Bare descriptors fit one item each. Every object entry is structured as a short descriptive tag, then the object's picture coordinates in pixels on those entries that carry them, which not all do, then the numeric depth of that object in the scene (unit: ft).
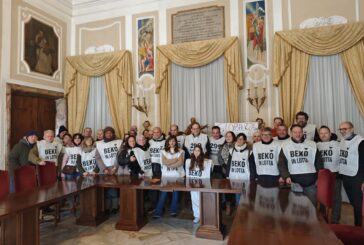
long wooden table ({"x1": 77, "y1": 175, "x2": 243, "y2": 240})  11.50
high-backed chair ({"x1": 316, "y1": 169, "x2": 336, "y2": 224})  8.77
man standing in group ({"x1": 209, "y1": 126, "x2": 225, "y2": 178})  16.15
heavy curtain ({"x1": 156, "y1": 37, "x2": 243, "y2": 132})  19.52
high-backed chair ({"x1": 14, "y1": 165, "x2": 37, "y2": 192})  12.23
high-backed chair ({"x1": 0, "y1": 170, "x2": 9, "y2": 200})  11.03
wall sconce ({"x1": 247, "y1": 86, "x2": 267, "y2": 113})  19.11
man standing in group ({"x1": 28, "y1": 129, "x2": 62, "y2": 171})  15.96
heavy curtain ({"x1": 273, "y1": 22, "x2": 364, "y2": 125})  17.07
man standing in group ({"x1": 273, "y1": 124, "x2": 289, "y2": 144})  13.56
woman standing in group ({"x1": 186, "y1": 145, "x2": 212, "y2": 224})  13.57
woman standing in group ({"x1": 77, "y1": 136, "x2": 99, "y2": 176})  15.78
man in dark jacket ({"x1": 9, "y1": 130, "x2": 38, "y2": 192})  15.38
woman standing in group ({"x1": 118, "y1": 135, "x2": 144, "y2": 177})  14.87
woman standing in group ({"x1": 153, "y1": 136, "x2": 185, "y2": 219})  14.19
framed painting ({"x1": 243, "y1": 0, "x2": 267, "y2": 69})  19.53
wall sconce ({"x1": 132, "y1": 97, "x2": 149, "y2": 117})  21.77
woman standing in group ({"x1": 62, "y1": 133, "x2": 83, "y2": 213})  15.80
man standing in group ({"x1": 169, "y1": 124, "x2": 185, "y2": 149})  17.70
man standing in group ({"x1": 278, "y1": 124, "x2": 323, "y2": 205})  11.56
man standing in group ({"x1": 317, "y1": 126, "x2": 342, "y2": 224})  12.57
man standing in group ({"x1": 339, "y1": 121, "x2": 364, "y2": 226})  11.54
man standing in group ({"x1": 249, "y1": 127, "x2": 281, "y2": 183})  12.61
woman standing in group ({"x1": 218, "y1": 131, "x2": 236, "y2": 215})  14.92
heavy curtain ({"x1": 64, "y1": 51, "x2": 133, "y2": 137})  22.27
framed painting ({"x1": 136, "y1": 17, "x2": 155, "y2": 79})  22.19
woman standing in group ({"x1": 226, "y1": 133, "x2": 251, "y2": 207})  13.44
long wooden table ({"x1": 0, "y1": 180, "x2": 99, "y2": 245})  8.81
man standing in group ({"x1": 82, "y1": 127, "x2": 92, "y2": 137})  19.20
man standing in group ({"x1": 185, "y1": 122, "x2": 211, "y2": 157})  16.48
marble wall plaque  20.67
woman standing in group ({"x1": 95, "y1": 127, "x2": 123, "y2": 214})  15.49
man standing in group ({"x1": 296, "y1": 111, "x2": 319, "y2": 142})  15.31
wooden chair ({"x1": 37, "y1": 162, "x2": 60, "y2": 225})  14.44
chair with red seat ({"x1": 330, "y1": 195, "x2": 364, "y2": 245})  7.57
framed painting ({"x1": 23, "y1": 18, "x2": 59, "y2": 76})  20.15
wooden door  19.38
